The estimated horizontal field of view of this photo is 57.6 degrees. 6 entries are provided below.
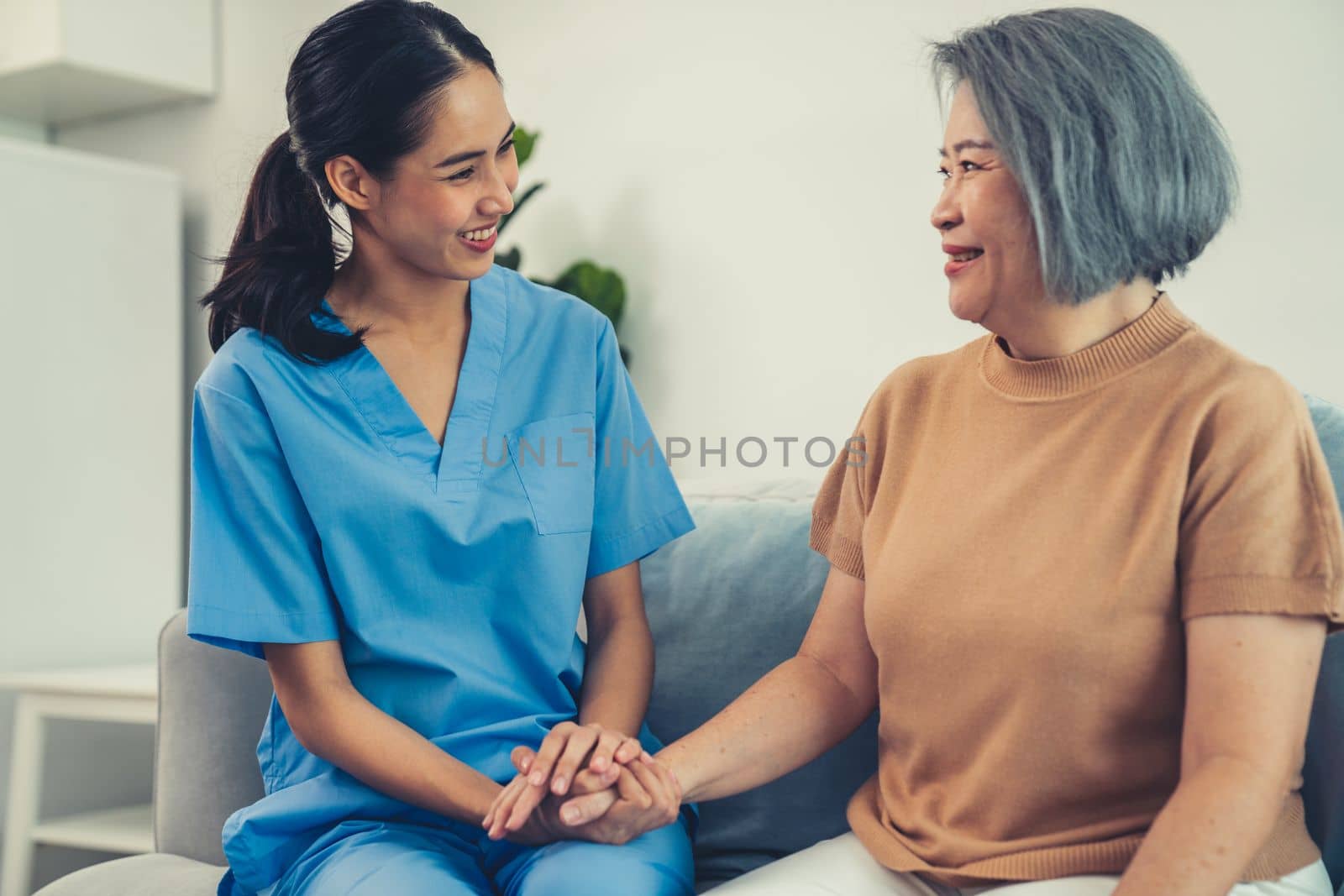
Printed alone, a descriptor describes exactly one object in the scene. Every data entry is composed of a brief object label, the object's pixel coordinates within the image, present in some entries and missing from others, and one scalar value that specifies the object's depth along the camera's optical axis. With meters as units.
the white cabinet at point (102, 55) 2.91
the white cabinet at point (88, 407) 2.74
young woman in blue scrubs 1.11
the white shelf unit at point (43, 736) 2.13
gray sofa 1.29
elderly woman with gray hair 0.85
